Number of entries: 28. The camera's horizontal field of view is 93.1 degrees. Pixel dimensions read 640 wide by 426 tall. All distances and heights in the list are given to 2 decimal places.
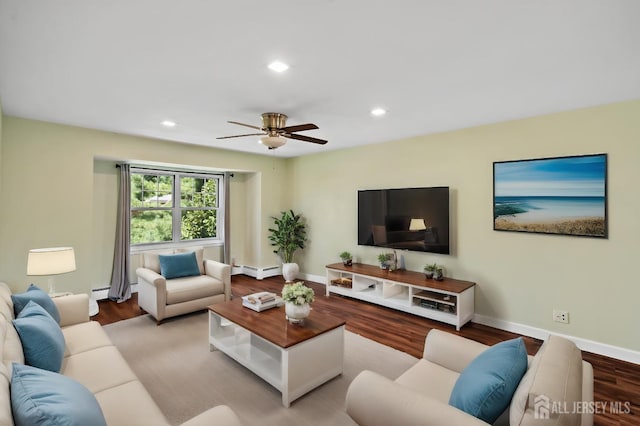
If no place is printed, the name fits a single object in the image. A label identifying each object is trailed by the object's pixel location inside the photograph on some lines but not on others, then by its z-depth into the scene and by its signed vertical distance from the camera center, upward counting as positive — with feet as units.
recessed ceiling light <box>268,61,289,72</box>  7.14 +3.55
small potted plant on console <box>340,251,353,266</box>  16.46 -2.42
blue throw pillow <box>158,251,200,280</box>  13.56 -2.36
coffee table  7.50 -3.76
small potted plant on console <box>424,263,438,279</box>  13.28 -2.46
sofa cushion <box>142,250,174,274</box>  13.85 -2.21
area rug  7.11 -4.59
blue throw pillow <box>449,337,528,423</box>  4.24 -2.44
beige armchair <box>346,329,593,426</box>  3.68 -2.67
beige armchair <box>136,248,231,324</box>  11.96 -3.17
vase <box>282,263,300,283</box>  18.97 -3.59
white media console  11.97 -3.53
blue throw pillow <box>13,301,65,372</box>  5.55 -2.47
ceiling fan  10.48 +2.89
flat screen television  13.37 -0.21
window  16.94 +0.42
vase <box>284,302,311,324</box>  8.52 -2.75
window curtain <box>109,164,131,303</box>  15.29 -1.64
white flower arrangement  8.48 -2.28
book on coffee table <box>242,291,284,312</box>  9.84 -2.93
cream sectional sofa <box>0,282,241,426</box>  4.42 -3.25
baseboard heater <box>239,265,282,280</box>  19.74 -3.86
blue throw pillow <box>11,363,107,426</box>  3.46 -2.31
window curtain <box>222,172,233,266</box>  19.71 -0.75
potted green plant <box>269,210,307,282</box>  19.20 -1.55
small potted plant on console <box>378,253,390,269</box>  14.99 -2.29
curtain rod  16.40 +2.54
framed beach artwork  9.91 +0.68
